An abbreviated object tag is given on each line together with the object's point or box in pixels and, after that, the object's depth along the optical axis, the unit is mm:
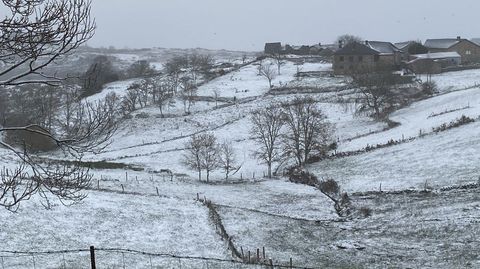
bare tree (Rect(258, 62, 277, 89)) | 102438
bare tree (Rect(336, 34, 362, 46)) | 174038
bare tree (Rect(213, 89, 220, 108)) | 92775
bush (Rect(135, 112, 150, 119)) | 83188
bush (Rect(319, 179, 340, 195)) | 40438
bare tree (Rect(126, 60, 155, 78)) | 137938
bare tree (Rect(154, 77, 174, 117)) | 89375
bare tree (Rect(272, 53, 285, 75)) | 124019
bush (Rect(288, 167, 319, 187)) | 44750
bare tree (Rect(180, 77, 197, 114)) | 89106
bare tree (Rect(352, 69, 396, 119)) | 71062
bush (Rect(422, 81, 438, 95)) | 80194
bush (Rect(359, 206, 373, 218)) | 32316
